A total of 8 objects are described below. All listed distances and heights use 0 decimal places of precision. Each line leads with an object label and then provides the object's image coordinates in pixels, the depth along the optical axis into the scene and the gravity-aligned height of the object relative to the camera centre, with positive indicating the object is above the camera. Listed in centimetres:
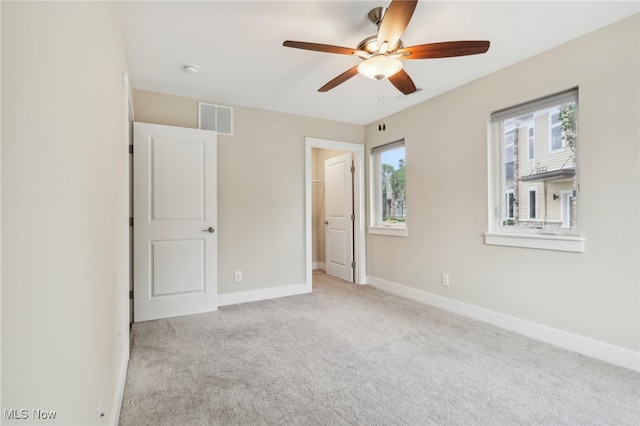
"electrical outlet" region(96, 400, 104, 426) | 121 -81
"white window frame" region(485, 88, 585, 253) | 250 +3
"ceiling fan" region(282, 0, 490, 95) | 180 +105
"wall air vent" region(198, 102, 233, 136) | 365 +115
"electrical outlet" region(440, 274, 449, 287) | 347 -78
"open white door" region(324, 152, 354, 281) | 491 -6
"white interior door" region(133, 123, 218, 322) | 319 -9
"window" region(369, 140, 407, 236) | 424 +32
